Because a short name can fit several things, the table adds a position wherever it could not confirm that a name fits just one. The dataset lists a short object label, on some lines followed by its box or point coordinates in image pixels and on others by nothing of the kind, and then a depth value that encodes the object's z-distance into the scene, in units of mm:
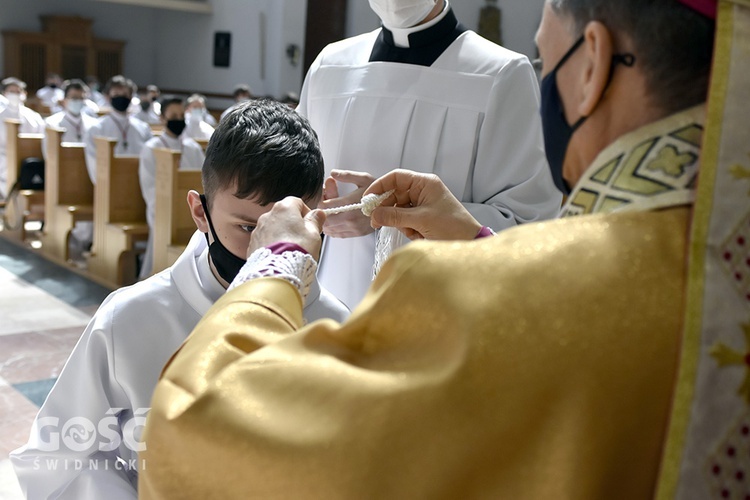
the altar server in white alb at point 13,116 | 9352
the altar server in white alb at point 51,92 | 16094
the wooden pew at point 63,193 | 7688
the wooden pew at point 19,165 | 8375
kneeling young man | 1839
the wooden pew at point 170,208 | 6188
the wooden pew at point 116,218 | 7000
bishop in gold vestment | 855
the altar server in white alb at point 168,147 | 7008
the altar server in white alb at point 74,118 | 9766
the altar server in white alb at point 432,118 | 2531
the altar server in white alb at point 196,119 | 11195
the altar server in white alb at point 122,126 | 9273
